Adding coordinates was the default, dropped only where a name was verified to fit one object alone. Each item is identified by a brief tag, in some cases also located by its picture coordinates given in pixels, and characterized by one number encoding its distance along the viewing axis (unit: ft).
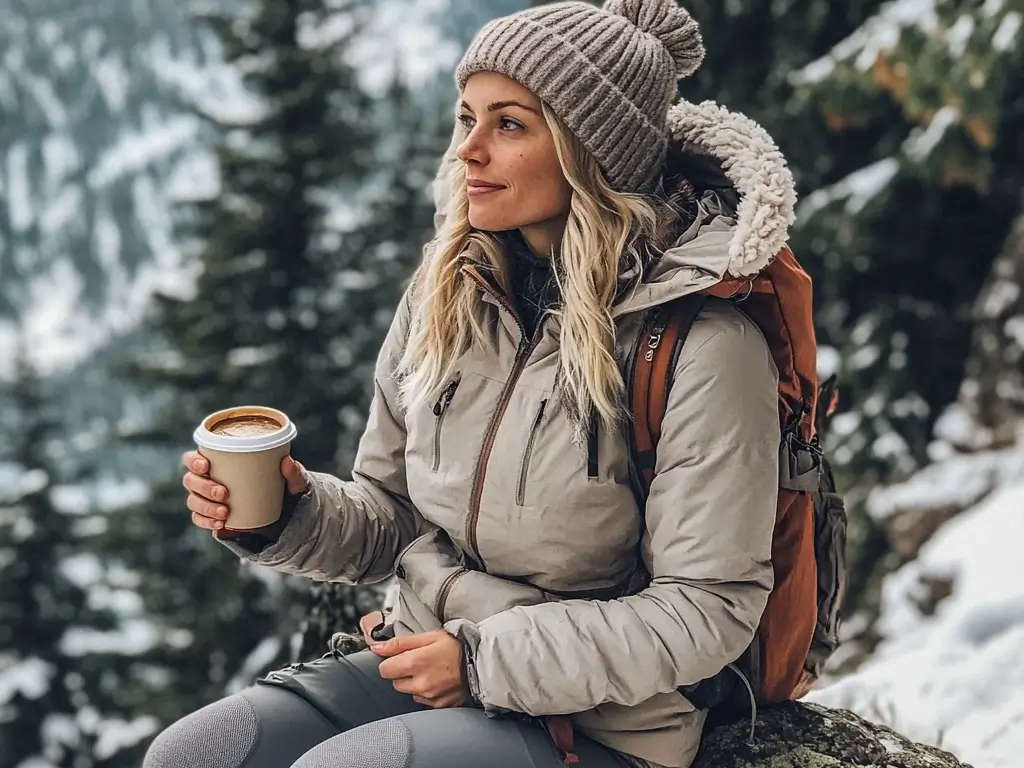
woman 6.45
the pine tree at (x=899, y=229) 18.17
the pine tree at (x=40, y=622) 45.75
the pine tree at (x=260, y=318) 40.16
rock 7.71
